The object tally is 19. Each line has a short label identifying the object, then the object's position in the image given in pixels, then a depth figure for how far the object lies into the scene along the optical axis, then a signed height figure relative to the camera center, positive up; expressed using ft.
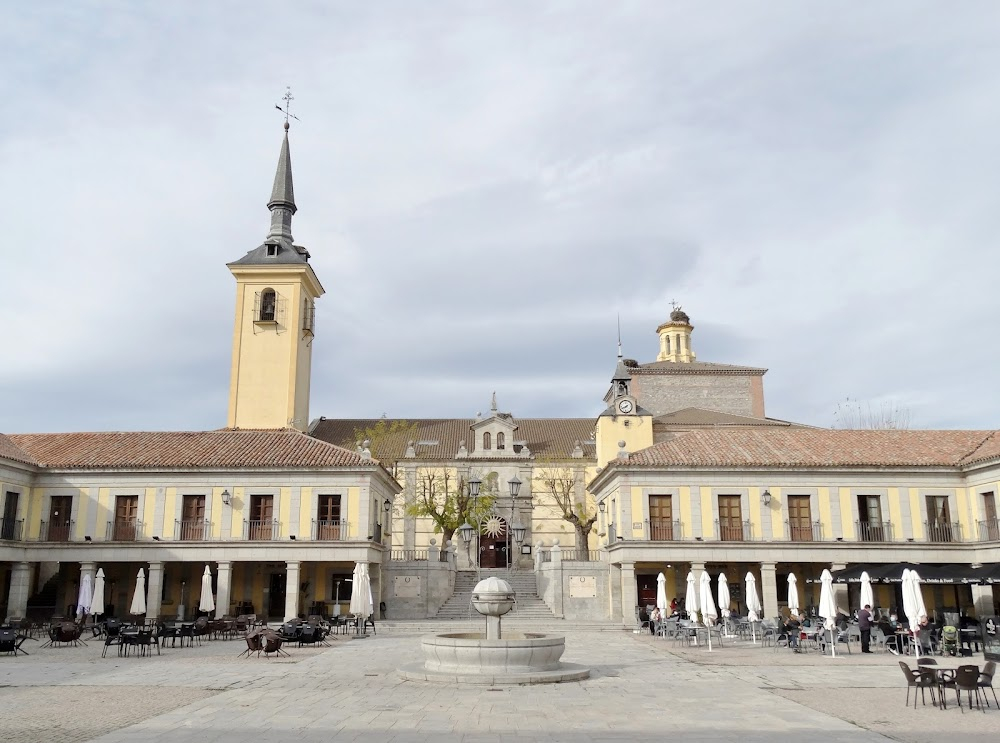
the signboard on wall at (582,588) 118.52 -4.69
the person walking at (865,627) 73.82 -6.24
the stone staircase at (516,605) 117.50 -6.77
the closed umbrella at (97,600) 94.22 -5.04
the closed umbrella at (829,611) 72.23 -4.85
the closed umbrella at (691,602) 86.12 -4.79
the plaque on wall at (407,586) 120.57 -4.57
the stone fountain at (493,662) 52.19 -6.70
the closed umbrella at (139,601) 94.02 -5.13
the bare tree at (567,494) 171.22 +12.34
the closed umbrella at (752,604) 85.77 -4.98
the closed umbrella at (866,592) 74.74 -3.32
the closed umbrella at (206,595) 96.78 -4.68
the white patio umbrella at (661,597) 93.97 -4.66
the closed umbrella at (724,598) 87.30 -4.51
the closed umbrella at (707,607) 81.56 -5.07
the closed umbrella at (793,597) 86.12 -4.33
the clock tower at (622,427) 160.86 +23.64
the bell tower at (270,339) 164.86 +41.31
